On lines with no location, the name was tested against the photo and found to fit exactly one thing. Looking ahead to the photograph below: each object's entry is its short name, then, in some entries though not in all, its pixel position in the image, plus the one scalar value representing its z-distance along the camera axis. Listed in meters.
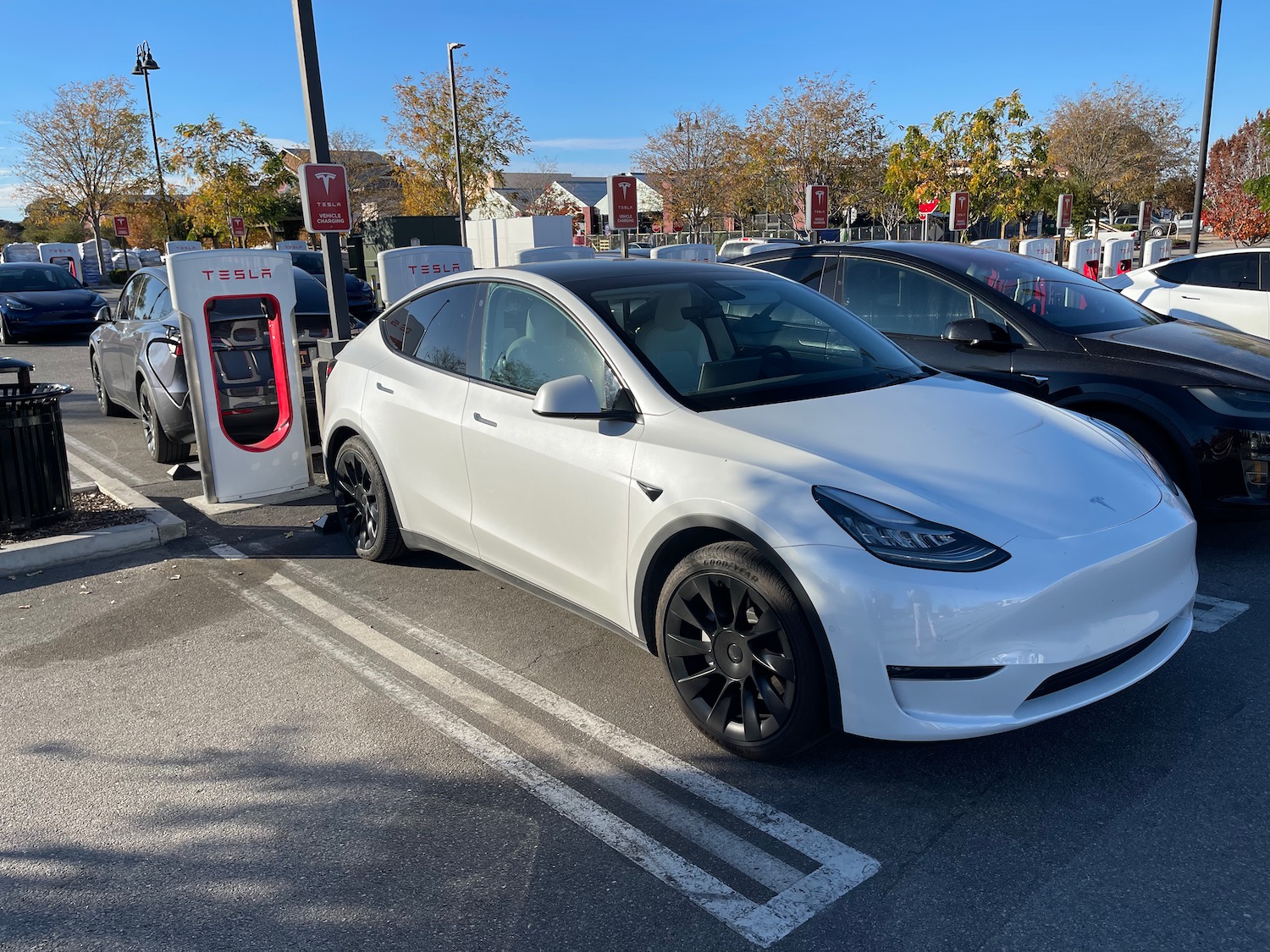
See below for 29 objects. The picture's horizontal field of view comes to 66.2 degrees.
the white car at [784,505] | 2.85
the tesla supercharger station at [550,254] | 14.27
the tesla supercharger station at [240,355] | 6.51
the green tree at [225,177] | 43.84
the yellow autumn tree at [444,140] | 43.09
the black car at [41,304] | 17.39
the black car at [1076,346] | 5.06
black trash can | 5.68
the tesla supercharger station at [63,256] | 41.06
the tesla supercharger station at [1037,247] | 17.13
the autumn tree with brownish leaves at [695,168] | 50.94
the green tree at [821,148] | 42.16
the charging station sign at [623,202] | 12.79
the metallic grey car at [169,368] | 7.19
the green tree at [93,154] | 48.31
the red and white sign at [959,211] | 19.45
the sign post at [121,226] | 36.59
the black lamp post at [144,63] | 36.31
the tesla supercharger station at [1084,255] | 17.03
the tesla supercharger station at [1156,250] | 18.88
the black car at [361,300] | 15.57
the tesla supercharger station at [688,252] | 18.34
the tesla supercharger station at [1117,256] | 18.78
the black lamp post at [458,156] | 28.61
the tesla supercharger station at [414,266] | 10.73
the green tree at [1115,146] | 48.31
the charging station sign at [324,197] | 7.46
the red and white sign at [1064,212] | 20.66
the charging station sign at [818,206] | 14.77
